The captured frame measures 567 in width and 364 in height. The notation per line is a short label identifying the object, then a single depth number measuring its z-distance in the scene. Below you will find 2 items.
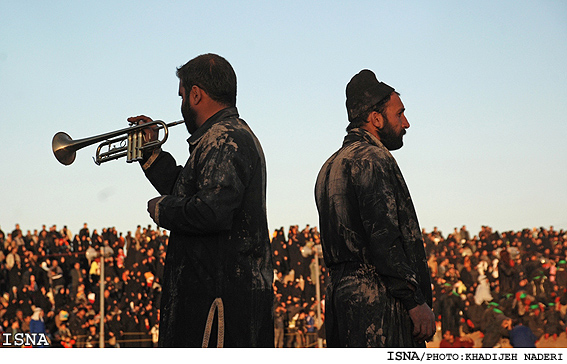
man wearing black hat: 7.42
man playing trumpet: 6.81
